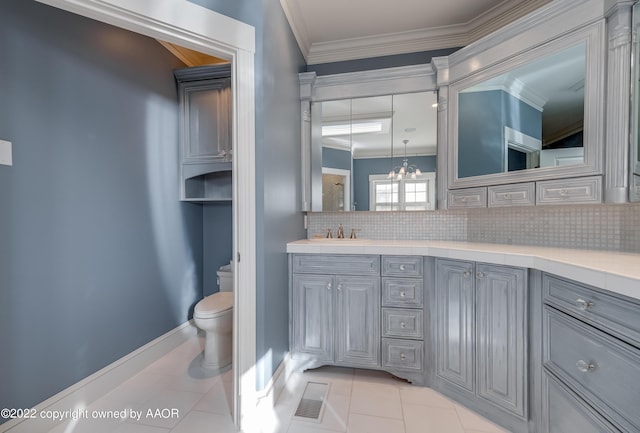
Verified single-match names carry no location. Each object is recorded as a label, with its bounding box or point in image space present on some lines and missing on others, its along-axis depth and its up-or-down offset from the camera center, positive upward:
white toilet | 2.01 -0.88
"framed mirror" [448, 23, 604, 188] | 1.40 +0.60
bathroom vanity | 0.94 -0.60
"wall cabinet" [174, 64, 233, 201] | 2.40 +0.83
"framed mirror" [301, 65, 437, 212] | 2.17 +0.61
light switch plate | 1.31 +0.30
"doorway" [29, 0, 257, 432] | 1.44 +0.10
